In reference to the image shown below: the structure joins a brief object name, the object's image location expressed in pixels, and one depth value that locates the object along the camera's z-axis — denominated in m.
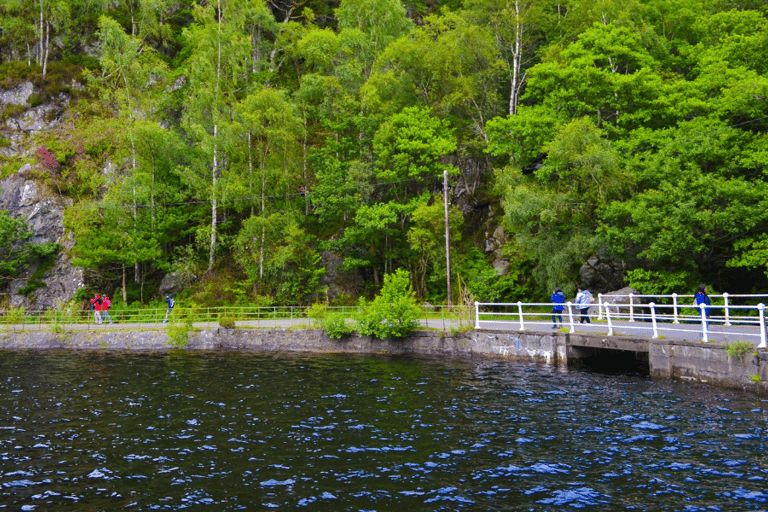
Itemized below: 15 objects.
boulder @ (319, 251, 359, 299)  38.03
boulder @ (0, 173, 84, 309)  38.62
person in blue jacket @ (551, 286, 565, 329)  22.92
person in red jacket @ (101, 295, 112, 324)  32.78
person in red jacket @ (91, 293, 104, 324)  32.59
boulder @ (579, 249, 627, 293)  29.38
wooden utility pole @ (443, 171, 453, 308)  30.23
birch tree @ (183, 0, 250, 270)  39.25
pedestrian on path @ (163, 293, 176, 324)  32.47
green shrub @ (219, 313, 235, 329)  28.36
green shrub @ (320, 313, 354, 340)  25.08
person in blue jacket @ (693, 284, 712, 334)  18.09
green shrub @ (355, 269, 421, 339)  24.00
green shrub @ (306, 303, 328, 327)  26.72
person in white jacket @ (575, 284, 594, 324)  21.38
